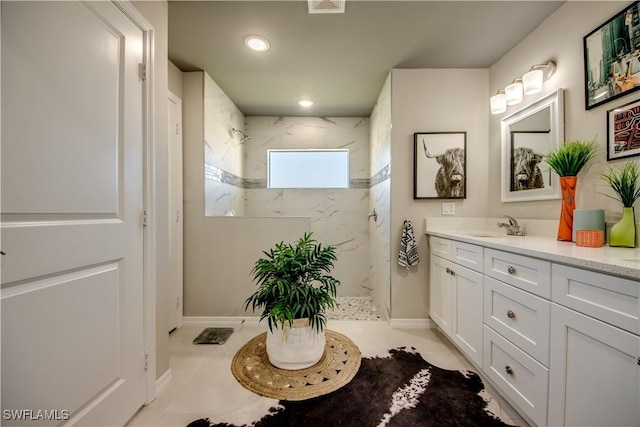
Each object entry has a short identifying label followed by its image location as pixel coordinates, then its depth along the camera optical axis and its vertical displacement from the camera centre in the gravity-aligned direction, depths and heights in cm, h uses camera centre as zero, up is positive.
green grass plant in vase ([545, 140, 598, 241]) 144 +27
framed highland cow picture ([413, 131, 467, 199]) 228 +49
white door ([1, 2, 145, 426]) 79 -1
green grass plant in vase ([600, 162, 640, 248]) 119 +5
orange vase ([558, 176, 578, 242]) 146 +5
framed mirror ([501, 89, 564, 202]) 166 +51
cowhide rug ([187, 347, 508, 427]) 124 -109
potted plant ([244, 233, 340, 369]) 159 -62
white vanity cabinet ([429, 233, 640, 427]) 80 -52
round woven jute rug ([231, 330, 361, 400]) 145 -109
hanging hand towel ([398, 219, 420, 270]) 223 -34
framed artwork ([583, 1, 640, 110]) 123 +86
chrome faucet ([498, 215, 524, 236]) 186 -11
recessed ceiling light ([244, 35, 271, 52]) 186 +137
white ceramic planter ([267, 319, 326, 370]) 162 -92
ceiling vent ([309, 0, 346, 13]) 152 +135
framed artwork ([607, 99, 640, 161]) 122 +44
